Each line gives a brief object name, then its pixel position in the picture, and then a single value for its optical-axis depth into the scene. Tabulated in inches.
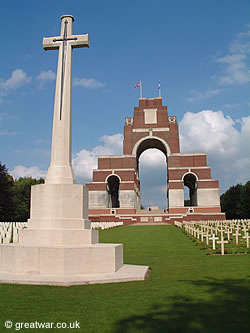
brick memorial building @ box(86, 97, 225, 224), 1640.0
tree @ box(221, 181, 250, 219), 1919.7
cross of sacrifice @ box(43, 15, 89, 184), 281.0
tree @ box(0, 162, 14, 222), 1301.7
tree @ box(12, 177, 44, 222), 1785.2
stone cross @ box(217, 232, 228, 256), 381.7
